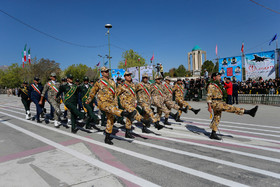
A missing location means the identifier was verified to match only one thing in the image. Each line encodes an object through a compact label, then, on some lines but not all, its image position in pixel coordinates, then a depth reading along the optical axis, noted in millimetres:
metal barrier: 14580
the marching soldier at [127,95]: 5812
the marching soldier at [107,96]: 5293
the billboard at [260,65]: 17016
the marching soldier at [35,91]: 9084
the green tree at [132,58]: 66000
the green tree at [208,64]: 77188
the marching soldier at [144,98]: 6427
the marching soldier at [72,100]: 6703
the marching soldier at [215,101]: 5527
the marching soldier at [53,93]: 7889
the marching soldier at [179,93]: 8156
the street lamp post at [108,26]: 25734
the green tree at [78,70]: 69625
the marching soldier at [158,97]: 7055
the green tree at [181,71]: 98750
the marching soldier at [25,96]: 9672
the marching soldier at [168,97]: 7424
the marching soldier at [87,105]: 7090
